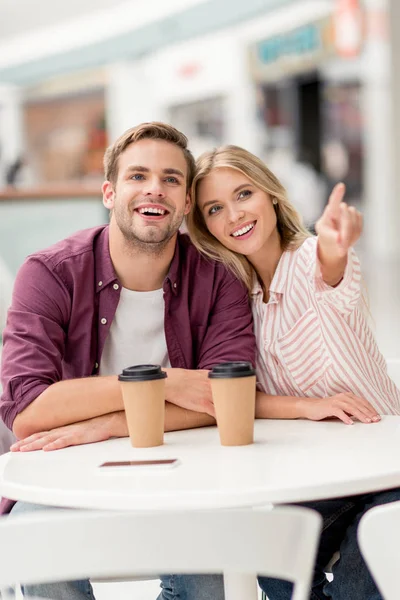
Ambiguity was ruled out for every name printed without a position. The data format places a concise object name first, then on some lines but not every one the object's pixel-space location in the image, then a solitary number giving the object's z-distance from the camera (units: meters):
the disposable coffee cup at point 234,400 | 2.75
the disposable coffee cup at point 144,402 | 2.77
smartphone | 2.64
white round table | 2.45
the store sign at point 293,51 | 16.13
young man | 3.16
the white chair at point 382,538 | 2.17
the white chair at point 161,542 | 2.14
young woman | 2.93
